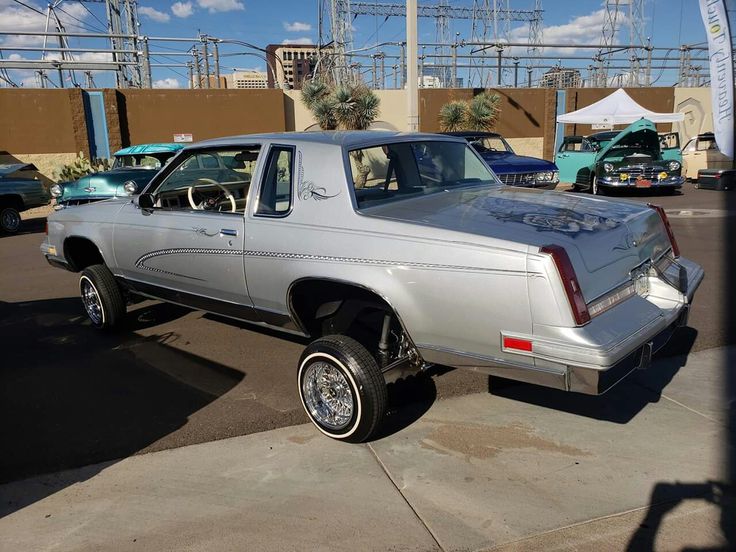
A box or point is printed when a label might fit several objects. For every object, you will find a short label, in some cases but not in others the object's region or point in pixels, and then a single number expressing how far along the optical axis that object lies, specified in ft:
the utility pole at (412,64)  45.29
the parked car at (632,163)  49.44
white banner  44.27
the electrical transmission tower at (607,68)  90.89
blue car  38.24
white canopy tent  68.75
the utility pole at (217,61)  73.87
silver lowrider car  9.61
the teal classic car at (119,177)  37.24
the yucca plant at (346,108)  66.13
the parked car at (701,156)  58.80
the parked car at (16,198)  41.16
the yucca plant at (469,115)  73.20
